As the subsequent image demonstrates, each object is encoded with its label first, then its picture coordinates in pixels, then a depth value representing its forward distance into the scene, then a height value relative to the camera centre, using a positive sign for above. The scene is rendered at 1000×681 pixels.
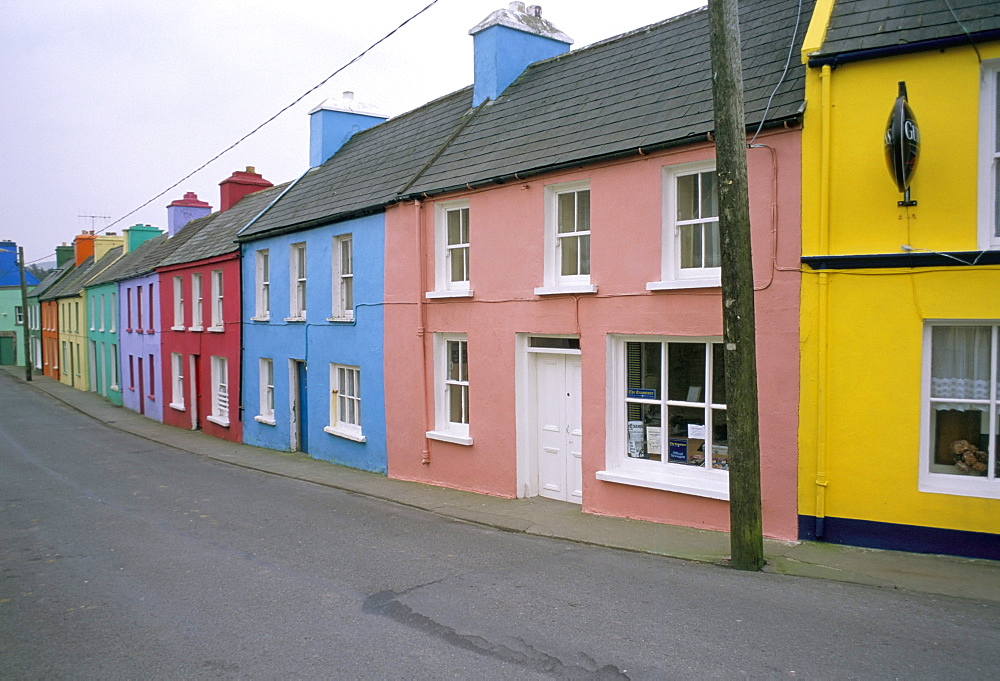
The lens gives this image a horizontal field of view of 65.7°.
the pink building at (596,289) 8.89 +0.25
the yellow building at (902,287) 7.71 +0.16
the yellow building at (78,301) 43.41 +0.72
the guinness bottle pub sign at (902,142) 7.53 +1.57
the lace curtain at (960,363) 7.84 -0.63
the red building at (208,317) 22.61 -0.17
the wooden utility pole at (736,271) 7.41 +0.32
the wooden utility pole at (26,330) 45.74 -1.06
